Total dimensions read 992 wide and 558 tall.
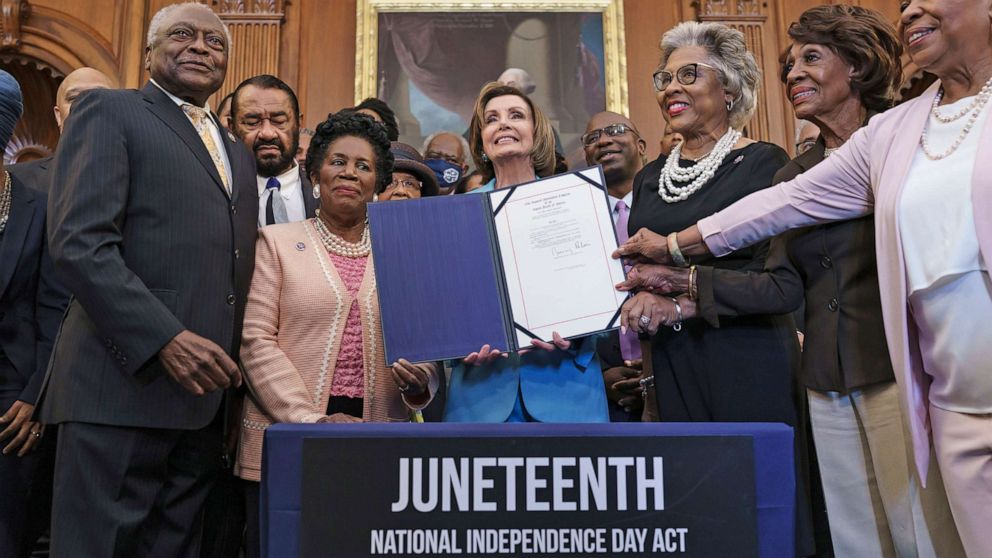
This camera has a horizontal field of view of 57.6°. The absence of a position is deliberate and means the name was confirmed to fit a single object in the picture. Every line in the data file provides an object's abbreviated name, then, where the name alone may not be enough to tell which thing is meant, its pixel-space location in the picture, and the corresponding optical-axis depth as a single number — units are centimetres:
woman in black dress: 229
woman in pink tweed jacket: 235
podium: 151
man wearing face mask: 450
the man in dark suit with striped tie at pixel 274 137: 344
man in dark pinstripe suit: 207
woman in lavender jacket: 172
